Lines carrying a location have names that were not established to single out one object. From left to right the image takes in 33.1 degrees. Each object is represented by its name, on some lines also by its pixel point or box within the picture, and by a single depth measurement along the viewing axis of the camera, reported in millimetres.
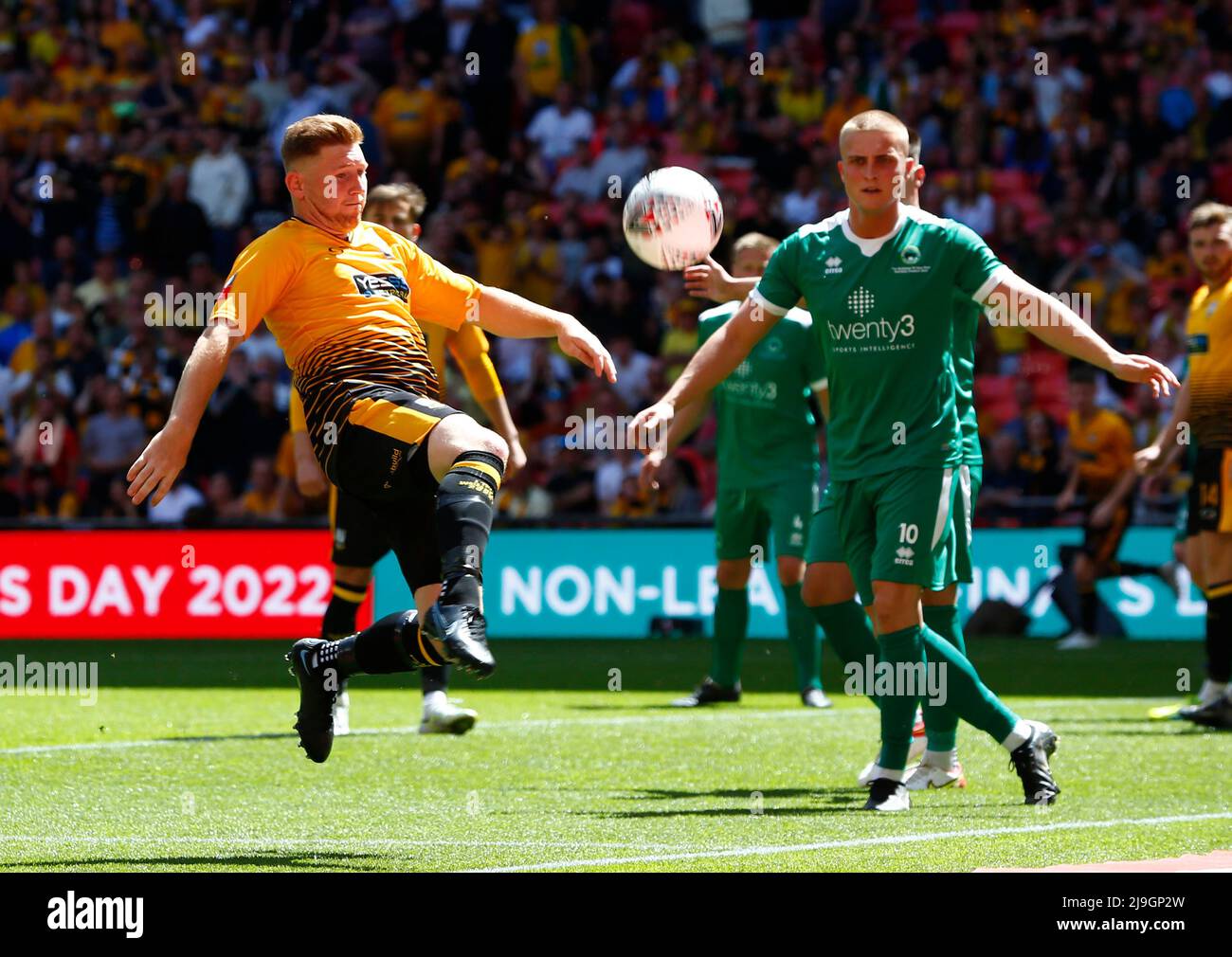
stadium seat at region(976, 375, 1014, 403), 19109
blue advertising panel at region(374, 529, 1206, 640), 16625
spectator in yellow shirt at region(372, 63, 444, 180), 21844
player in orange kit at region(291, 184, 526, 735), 10000
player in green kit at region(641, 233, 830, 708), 11453
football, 8211
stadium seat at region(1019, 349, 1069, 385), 19250
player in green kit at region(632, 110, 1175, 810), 7363
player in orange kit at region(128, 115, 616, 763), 6477
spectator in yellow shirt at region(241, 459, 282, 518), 18906
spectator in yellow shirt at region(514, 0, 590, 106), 22203
